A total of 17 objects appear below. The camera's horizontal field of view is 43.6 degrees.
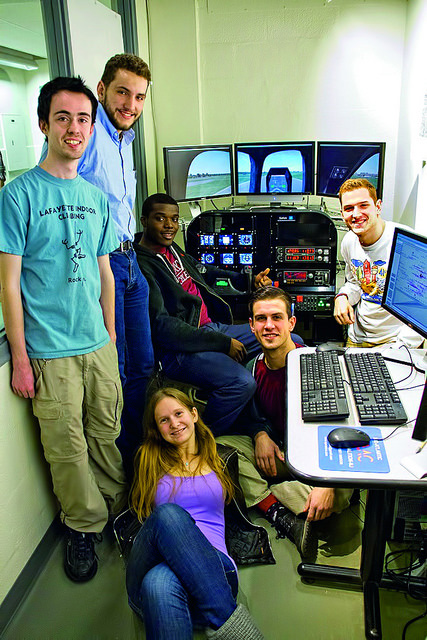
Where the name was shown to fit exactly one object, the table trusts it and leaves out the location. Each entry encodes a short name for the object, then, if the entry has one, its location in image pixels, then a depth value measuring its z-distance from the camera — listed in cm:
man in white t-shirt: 242
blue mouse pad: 134
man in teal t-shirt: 167
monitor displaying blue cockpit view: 346
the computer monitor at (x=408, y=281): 174
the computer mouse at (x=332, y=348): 198
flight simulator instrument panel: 332
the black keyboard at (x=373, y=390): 153
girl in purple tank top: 141
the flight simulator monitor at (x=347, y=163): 325
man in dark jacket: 244
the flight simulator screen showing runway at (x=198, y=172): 337
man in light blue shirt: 208
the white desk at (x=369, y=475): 131
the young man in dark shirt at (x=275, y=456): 199
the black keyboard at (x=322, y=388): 157
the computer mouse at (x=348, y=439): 141
